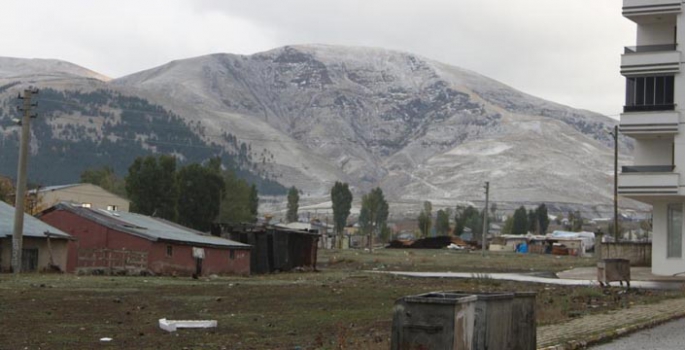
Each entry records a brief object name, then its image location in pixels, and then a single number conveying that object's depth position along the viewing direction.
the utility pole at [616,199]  77.45
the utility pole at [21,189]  50.33
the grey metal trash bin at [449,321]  13.30
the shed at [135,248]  58.19
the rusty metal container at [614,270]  39.56
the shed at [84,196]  139.88
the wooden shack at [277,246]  68.31
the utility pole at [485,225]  104.07
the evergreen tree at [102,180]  175.25
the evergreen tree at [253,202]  164.50
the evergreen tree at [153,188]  124.62
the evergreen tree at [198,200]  126.62
